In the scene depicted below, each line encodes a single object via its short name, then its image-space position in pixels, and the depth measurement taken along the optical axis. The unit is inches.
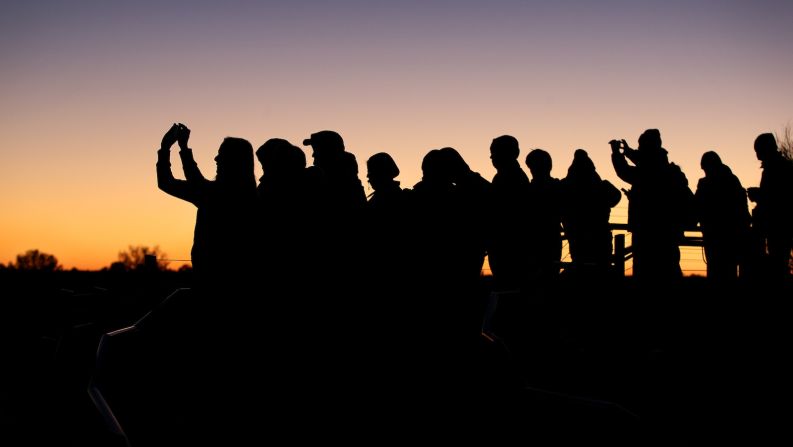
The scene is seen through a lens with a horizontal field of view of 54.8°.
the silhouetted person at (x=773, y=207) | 322.7
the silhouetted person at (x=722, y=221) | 316.2
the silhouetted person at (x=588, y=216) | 303.6
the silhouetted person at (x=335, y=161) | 205.5
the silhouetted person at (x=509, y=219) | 256.2
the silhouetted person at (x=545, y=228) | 262.5
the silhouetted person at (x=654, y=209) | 298.8
